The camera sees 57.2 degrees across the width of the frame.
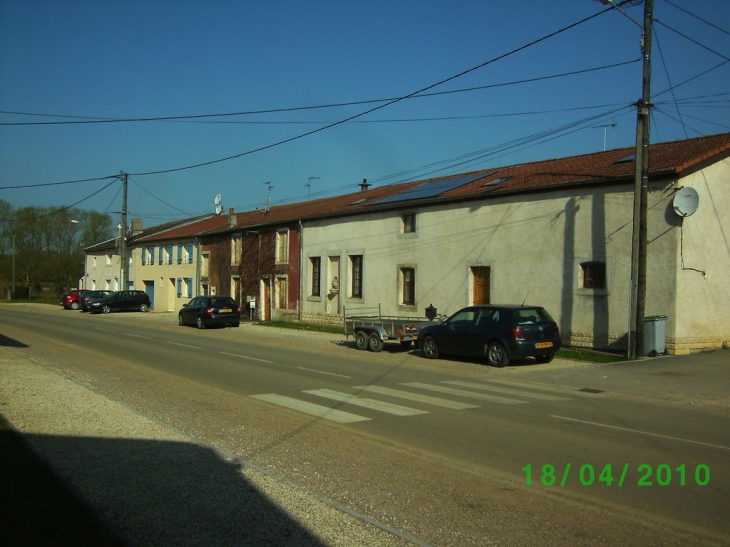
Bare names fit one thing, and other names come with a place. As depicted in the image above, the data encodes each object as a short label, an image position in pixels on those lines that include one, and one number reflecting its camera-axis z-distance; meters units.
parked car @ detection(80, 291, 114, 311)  48.74
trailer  20.53
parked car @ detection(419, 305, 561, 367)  17.00
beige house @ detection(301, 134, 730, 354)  19.39
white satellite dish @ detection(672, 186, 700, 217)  18.55
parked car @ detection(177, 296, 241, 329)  32.44
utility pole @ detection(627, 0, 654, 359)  17.95
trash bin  18.48
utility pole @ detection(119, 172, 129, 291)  46.78
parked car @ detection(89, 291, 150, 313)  47.28
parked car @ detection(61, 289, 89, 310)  53.81
